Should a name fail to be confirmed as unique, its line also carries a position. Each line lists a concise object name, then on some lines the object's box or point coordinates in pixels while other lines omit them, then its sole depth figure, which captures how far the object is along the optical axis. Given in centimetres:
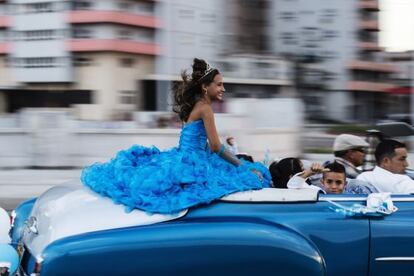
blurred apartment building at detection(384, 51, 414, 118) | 5294
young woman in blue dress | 307
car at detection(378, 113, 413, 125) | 3716
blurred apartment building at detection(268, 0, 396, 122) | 5375
